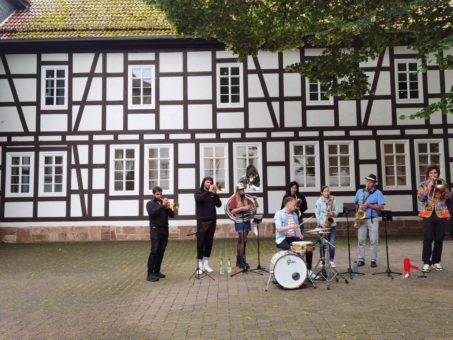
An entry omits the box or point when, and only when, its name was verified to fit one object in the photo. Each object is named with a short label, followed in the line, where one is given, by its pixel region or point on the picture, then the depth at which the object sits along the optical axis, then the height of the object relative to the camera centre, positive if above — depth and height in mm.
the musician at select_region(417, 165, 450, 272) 8234 -478
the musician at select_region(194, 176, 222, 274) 8523 -594
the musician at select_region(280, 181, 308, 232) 8798 -246
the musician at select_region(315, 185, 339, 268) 8453 -466
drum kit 6848 -1228
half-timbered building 15586 +2055
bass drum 6852 -1284
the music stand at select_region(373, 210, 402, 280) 8252 -550
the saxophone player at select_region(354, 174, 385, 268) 8914 -548
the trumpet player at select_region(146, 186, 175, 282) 8219 -773
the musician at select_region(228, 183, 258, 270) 8773 -498
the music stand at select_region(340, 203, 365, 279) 8370 -408
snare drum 6836 -923
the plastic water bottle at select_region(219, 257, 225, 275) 8540 -1591
